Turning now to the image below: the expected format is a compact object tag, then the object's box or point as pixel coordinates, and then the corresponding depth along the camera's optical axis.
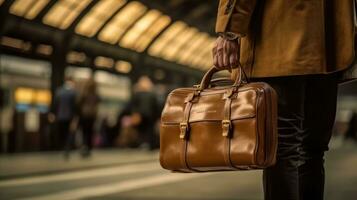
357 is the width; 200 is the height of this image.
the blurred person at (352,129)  30.38
